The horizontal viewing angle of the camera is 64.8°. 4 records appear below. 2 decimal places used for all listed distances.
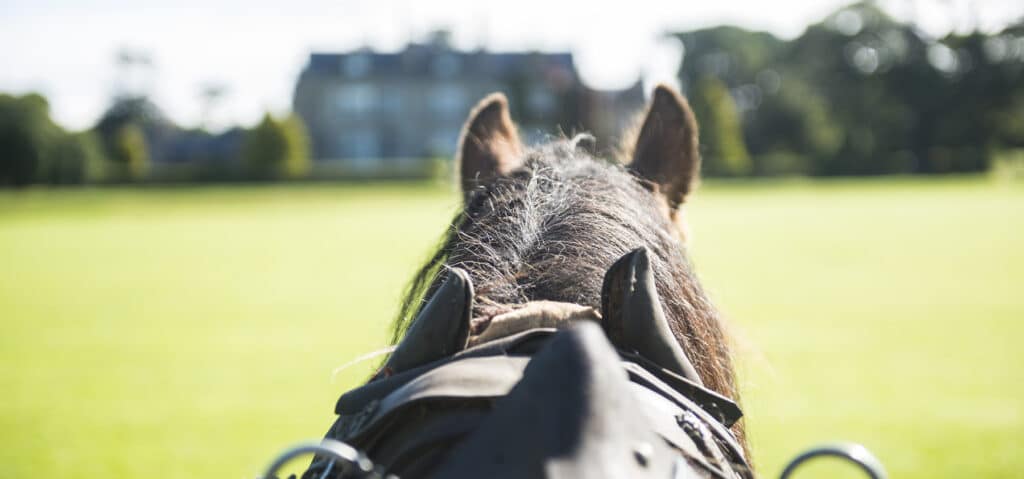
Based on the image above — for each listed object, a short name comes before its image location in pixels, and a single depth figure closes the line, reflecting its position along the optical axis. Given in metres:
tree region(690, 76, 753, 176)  41.22
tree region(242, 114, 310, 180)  40.69
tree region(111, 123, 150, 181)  41.28
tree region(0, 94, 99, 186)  34.59
